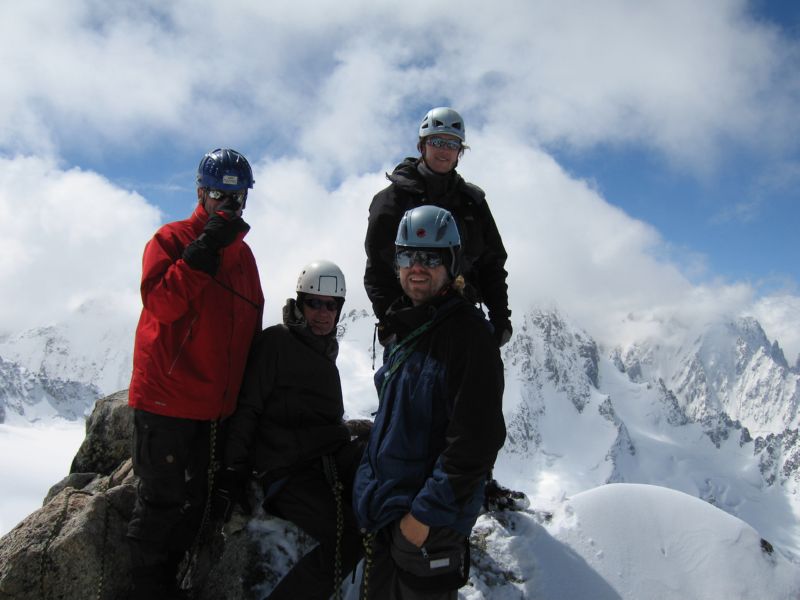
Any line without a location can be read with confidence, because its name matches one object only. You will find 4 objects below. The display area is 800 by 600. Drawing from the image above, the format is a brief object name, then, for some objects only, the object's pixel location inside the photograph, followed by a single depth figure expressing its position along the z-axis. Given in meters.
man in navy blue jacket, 3.90
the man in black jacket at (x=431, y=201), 6.25
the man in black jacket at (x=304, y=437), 5.29
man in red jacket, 5.24
